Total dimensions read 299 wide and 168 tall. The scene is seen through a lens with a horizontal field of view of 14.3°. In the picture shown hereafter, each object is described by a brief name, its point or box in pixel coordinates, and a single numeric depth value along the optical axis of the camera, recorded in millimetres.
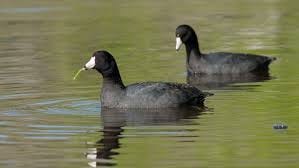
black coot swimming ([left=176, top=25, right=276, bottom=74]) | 21250
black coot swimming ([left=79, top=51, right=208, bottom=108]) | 16766
